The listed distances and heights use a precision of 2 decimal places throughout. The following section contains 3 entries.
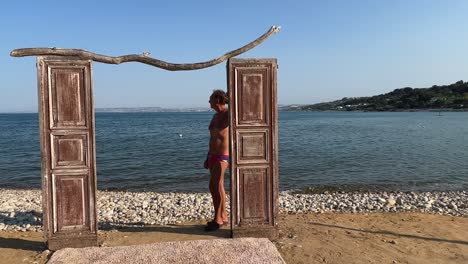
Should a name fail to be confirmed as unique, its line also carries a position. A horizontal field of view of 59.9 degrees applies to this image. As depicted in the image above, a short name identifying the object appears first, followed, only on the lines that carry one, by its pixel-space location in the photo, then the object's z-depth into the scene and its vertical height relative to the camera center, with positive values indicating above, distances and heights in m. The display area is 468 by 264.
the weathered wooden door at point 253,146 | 6.33 -0.52
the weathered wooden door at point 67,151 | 5.85 -0.51
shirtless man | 6.79 -0.55
